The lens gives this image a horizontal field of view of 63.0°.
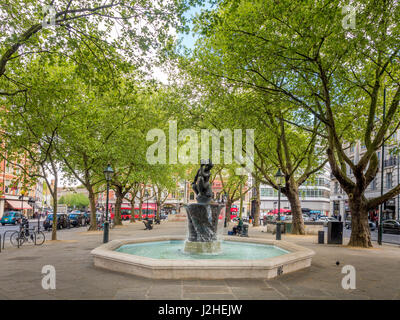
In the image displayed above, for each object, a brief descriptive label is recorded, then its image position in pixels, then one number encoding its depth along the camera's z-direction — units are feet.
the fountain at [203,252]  24.89
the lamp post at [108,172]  57.57
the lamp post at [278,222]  54.62
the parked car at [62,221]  109.11
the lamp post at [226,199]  123.13
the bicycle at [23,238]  51.44
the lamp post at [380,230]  61.50
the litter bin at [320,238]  60.09
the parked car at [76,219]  122.03
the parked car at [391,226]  98.16
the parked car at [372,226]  109.32
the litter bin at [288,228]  85.46
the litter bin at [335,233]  58.59
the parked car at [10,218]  135.93
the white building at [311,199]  262.55
